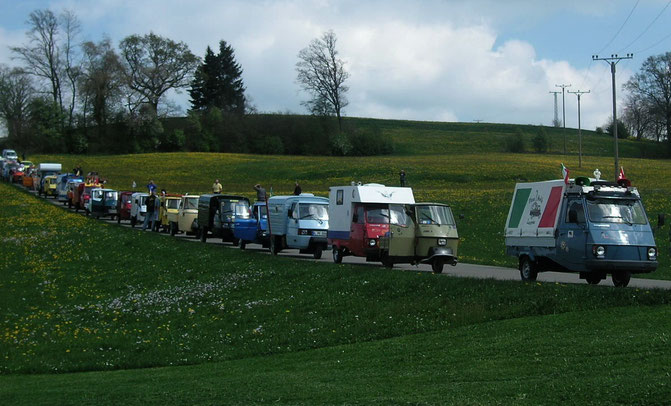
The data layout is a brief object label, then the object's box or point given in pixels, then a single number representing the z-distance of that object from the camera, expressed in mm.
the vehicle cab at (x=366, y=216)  27469
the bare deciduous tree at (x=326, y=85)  109438
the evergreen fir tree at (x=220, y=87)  122188
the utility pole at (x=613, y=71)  52031
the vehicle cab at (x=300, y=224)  32250
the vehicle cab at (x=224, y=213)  38094
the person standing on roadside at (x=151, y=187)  48222
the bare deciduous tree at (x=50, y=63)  105625
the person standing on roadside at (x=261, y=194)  41219
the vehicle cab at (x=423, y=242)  25844
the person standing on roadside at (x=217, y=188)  51919
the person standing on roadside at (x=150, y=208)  45500
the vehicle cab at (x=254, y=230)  35688
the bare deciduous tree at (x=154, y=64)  103438
